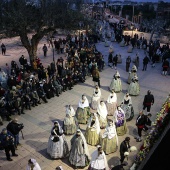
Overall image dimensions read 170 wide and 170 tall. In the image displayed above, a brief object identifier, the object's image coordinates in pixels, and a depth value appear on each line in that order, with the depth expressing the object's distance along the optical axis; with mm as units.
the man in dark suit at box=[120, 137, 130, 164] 7951
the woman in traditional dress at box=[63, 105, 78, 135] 10141
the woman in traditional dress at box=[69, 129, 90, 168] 8039
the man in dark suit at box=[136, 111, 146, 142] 9453
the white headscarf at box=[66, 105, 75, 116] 10405
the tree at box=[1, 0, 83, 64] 15805
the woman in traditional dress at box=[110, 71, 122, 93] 14570
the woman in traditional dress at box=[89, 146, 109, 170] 7457
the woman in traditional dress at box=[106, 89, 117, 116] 11969
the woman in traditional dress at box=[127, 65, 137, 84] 15383
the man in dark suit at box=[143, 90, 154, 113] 11539
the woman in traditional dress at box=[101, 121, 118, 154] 8867
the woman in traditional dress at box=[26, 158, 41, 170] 6838
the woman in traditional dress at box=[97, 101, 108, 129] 10586
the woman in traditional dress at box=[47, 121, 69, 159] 8477
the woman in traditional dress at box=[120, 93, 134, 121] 11305
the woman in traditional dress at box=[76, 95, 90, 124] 11156
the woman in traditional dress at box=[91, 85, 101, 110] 12430
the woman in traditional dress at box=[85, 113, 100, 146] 9406
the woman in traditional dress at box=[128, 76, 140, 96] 14094
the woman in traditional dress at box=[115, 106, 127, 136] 10070
